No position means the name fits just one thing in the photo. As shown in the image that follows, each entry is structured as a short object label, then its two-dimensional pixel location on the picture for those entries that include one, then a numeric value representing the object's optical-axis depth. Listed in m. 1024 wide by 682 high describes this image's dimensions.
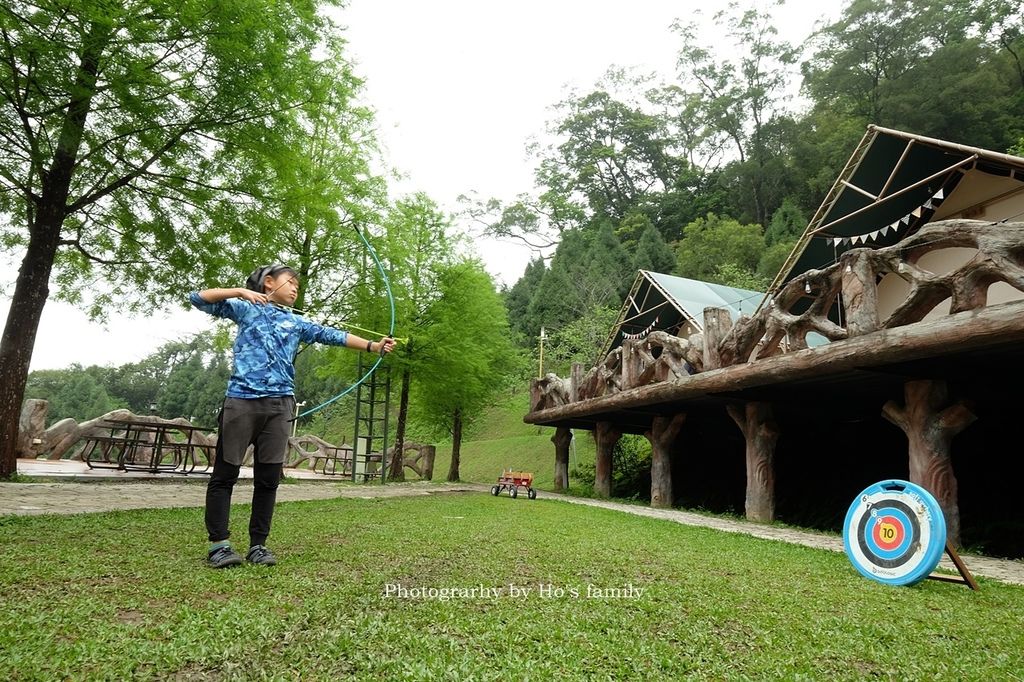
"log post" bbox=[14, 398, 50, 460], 13.84
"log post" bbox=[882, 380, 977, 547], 5.96
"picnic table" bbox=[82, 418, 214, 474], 9.72
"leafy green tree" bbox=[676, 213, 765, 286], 31.22
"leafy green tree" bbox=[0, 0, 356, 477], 7.14
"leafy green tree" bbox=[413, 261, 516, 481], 15.13
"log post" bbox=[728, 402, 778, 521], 8.42
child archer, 3.42
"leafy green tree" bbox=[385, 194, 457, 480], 13.96
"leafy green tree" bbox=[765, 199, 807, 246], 31.61
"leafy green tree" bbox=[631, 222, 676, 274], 35.94
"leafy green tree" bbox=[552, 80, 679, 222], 48.78
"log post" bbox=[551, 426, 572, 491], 15.70
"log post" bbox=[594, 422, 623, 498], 13.32
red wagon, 10.85
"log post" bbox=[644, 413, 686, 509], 10.89
